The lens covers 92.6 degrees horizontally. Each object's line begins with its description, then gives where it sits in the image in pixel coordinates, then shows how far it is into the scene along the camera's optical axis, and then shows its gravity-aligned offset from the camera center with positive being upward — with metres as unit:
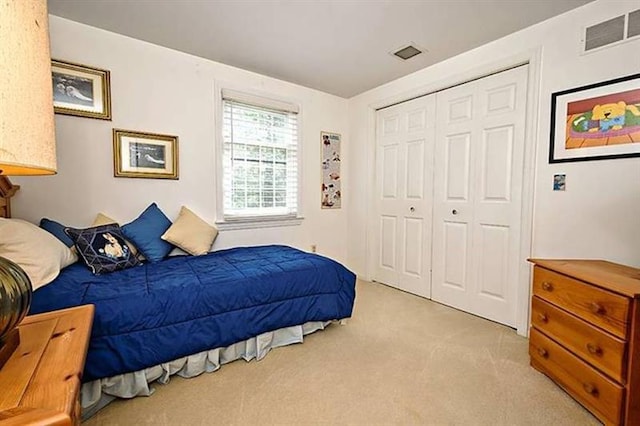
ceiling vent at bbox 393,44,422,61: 2.75 +1.35
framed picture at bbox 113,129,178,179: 2.61 +0.38
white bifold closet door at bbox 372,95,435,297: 3.28 +0.04
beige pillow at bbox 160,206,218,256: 2.66 -0.32
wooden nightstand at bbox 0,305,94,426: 0.64 -0.45
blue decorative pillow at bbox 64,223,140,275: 2.08 -0.36
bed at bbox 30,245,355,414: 1.59 -0.69
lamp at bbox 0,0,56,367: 0.47 +0.18
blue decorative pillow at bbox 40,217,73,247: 2.20 -0.24
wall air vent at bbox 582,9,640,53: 1.91 +1.09
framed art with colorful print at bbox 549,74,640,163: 1.92 +0.53
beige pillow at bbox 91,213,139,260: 2.41 -0.20
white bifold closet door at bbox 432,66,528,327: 2.57 +0.05
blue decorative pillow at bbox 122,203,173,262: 2.47 -0.29
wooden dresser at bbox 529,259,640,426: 1.39 -0.70
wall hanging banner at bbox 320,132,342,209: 3.95 +0.36
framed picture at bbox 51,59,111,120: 2.34 +0.85
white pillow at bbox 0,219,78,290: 1.65 -0.30
